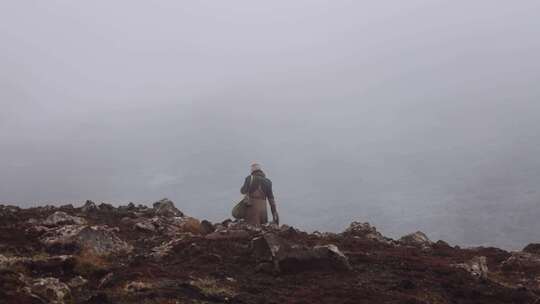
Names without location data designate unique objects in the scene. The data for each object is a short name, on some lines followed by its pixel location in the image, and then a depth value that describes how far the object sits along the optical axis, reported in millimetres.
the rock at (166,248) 19806
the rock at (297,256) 17969
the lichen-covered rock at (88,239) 18844
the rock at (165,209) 29820
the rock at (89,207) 28359
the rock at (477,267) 18867
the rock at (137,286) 14892
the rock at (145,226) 23906
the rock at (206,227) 25969
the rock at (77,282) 15414
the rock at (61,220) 22438
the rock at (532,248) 27269
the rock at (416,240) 26931
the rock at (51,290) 13865
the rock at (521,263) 21500
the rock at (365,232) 27141
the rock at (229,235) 22484
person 29391
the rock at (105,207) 29038
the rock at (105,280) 15391
